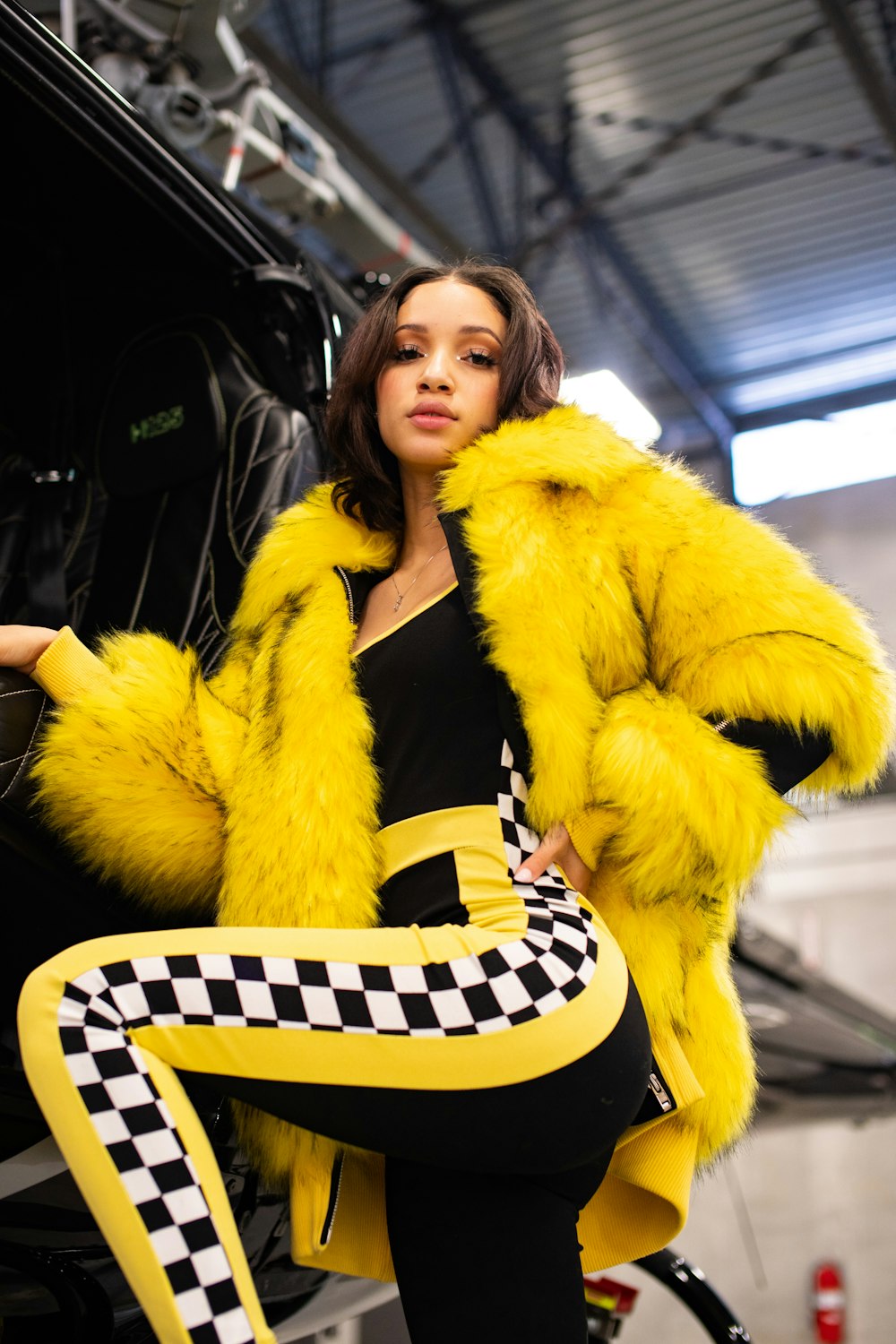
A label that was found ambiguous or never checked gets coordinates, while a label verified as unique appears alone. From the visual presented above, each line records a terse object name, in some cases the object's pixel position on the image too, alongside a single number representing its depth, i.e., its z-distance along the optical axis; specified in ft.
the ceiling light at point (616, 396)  23.49
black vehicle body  5.78
